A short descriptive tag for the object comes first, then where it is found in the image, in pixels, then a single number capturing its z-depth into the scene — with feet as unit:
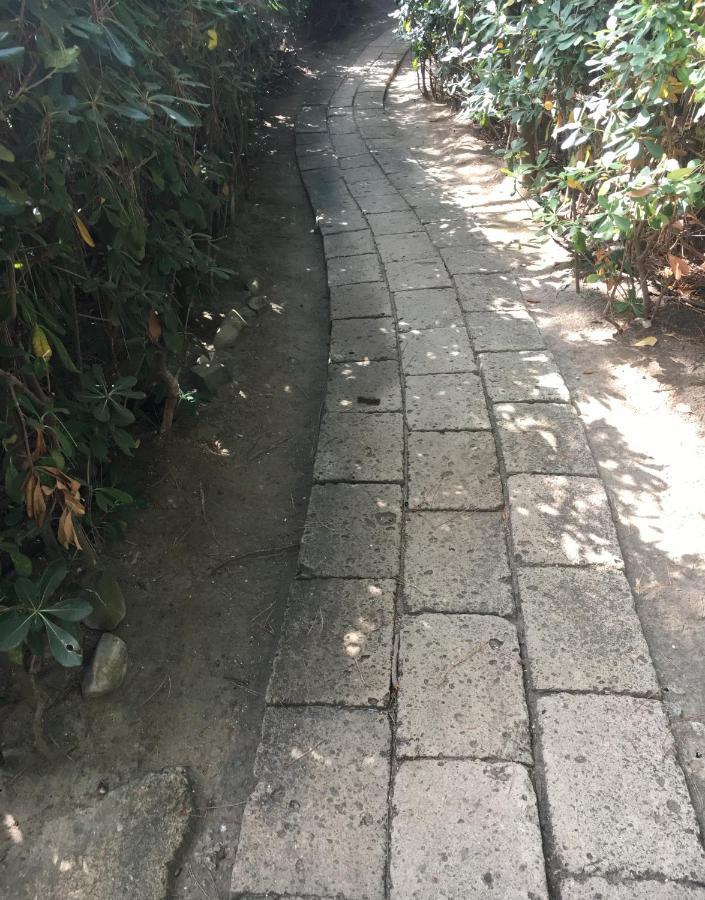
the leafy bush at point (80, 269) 5.20
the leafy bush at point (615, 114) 8.45
